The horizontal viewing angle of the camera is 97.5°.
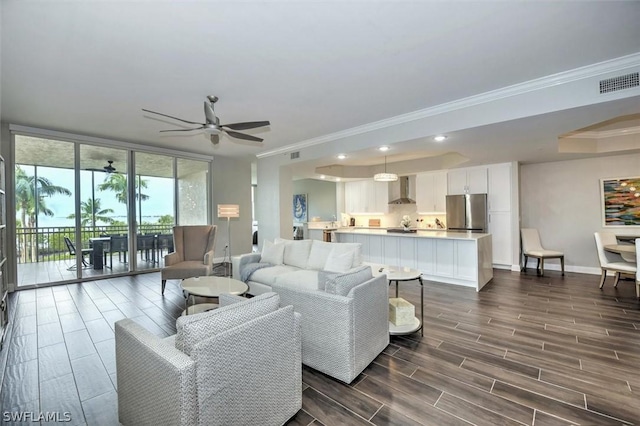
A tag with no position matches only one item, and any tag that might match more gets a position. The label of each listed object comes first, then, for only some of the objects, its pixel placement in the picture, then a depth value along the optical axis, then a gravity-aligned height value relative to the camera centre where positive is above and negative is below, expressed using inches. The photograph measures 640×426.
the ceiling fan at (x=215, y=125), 130.1 +43.5
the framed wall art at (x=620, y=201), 216.2 +4.7
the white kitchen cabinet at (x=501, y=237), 247.3 -24.2
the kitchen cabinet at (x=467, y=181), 261.3 +28.7
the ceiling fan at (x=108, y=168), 232.6 +41.9
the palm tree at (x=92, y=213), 221.0 +4.5
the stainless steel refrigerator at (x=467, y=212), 257.1 -1.6
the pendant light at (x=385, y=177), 257.4 +32.6
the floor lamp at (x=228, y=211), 225.6 +3.8
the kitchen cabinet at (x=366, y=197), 353.7 +20.8
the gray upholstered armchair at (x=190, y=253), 181.8 -27.0
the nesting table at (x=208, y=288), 124.8 -33.6
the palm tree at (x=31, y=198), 199.5 +16.0
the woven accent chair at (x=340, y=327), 85.6 -36.6
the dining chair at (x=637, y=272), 156.7 -36.7
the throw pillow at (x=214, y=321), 53.2 -21.6
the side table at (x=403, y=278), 115.9 -28.6
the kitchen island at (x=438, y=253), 190.9 -32.1
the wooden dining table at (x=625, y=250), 173.9 -26.9
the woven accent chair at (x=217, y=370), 50.3 -31.4
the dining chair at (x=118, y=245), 237.6 -23.6
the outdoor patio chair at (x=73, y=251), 218.8 -25.9
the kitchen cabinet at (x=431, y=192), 298.8 +21.3
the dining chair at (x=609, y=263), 171.5 -36.0
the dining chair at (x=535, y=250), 224.7 -34.8
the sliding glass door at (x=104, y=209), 223.3 +7.6
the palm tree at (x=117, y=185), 233.1 +27.5
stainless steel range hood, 335.6 +28.8
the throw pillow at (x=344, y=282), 89.4 -22.8
